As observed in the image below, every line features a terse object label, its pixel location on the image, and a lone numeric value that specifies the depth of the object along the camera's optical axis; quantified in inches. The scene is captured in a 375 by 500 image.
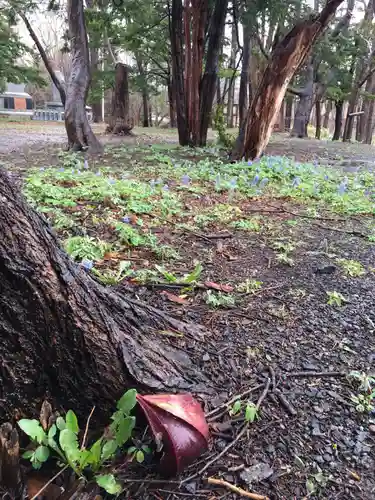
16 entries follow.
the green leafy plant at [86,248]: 101.4
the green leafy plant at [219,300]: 88.4
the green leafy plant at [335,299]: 92.9
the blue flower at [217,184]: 195.3
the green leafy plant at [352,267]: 111.2
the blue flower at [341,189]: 198.8
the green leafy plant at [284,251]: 115.0
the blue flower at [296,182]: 213.9
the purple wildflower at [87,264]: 89.2
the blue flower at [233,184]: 184.1
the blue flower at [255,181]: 210.5
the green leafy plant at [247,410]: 57.8
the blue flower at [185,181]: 192.2
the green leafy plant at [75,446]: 46.2
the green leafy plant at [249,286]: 96.9
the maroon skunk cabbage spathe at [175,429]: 49.5
